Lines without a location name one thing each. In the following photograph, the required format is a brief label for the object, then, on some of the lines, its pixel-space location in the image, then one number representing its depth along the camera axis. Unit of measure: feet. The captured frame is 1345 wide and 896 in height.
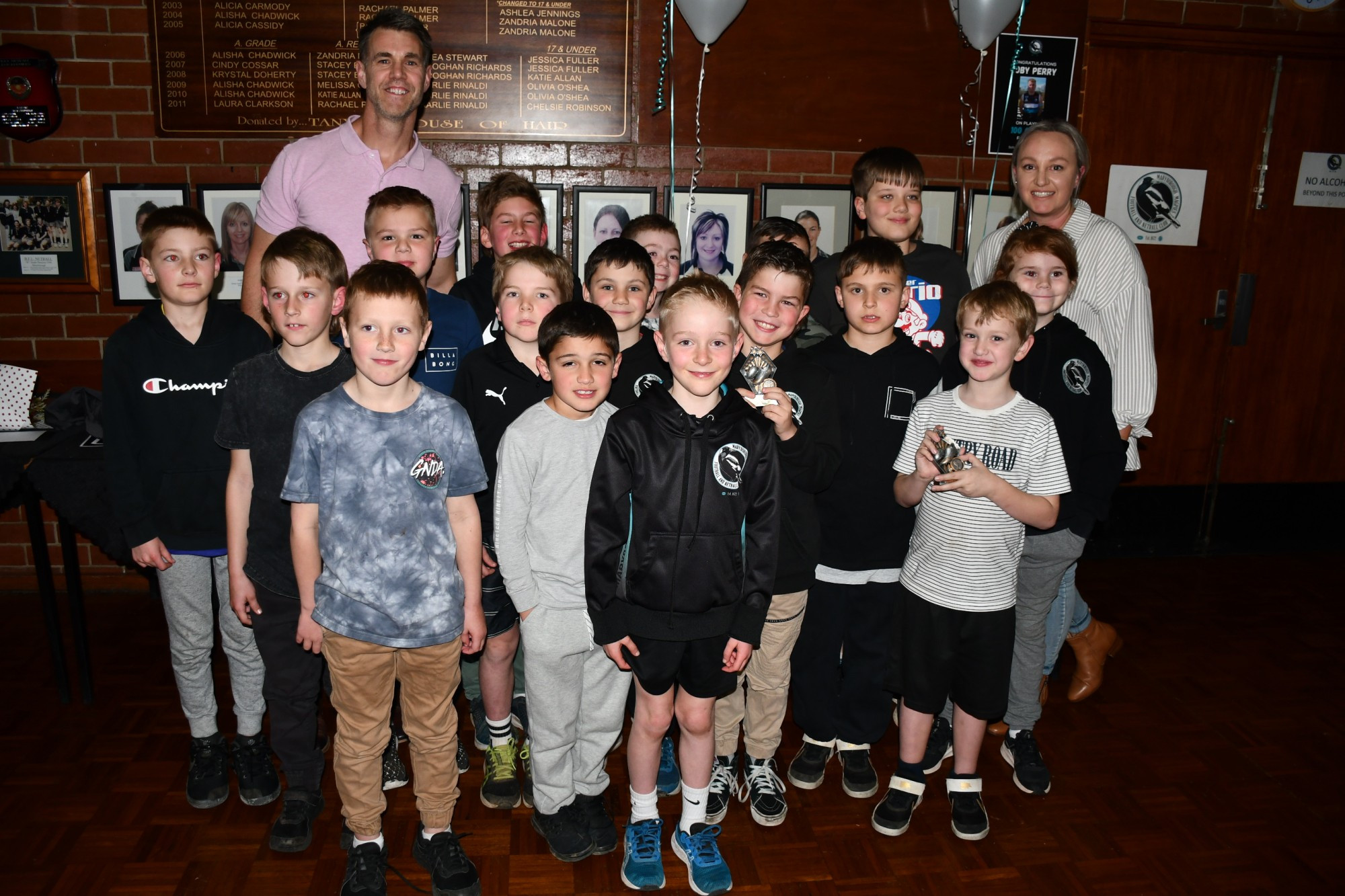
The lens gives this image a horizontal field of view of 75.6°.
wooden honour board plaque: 12.65
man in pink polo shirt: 10.00
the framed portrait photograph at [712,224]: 13.97
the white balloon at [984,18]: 12.78
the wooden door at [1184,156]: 14.84
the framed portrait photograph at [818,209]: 14.07
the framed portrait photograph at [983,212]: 14.57
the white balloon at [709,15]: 12.23
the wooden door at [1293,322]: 15.57
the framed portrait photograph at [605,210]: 13.79
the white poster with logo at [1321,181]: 15.72
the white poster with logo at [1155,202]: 15.28
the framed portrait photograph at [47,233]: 12.94
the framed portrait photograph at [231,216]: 13.07
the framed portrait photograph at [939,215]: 14.42
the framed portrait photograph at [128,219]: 13.02
